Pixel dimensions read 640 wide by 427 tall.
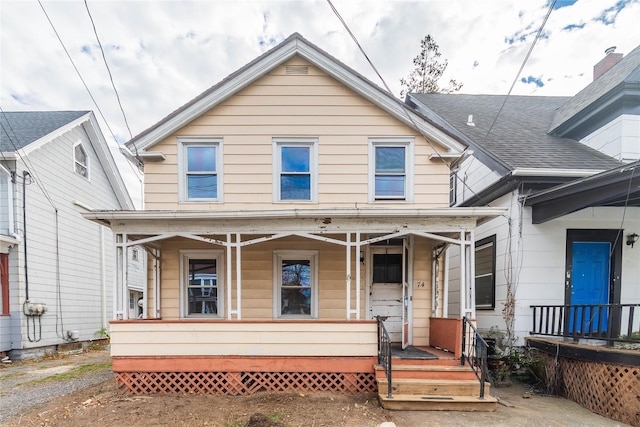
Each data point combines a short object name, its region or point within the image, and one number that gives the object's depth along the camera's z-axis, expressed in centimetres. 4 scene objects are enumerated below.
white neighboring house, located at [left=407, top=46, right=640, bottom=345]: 614
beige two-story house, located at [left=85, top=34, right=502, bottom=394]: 629
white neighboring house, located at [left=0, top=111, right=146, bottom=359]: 779
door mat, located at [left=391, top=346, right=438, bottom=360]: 509
